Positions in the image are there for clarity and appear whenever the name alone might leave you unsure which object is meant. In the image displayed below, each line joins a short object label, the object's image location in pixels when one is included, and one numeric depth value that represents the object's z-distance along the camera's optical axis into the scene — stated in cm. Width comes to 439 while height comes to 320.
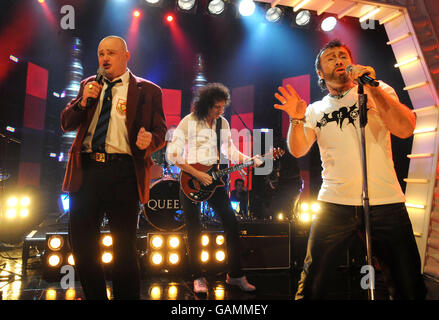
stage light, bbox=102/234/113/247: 402
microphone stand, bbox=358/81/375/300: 175
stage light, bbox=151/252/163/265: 415
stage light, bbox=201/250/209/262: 426
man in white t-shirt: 176
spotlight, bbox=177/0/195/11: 664
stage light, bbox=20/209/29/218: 615
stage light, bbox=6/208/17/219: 601
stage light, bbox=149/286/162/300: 335
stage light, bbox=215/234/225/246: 434
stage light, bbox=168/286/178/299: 341
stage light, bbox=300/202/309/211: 665
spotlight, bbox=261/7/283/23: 725
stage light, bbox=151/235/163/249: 418
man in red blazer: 202
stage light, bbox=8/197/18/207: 609
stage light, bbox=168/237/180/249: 422
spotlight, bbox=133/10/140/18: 889
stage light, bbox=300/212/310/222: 619
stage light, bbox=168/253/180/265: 419
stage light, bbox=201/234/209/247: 428
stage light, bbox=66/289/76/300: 326
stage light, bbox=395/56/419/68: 397
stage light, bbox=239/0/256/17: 700
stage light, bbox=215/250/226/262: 432
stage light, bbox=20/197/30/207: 621
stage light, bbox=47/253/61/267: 384
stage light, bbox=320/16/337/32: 757
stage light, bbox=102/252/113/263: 399
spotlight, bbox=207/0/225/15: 679
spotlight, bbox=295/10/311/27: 738
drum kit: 449
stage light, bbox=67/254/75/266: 389
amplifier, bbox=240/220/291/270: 441
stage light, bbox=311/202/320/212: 665
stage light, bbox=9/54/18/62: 700
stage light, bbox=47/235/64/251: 386
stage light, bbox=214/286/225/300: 338
